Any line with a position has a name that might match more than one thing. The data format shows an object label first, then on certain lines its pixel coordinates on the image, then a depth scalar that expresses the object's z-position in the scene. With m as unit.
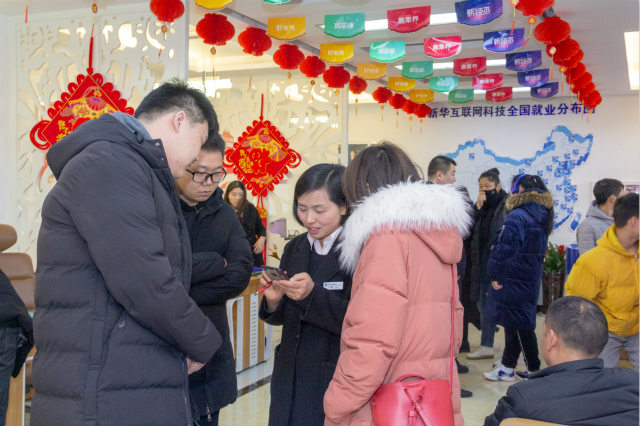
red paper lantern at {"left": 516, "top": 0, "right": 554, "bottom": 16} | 4.35
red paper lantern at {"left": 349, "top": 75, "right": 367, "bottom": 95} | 8.38
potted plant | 8.64
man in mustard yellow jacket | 3.25
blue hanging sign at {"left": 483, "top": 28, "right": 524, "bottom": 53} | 5.88
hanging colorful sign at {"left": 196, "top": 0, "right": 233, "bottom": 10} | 4.56
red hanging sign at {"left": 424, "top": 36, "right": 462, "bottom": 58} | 6.18
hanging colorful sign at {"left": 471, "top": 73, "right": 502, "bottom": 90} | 8.11
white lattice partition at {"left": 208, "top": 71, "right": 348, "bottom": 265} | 7.95
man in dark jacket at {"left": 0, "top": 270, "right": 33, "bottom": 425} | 2.56
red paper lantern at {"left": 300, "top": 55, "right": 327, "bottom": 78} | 6.95
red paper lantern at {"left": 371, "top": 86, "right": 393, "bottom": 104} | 9.19
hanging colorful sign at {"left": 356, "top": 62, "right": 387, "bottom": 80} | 7.50
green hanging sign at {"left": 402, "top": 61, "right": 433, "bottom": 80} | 7.37
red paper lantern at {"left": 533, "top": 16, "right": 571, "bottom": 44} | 5.25
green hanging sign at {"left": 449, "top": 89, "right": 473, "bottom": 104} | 9.39
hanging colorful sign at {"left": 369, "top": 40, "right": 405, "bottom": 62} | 6.57
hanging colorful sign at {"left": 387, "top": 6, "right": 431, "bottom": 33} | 5.17
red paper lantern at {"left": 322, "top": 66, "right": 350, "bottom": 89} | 7.36
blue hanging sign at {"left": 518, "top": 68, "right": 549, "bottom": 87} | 7.67
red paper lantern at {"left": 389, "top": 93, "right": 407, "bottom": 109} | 9.90
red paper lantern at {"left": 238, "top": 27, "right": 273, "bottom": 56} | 6.10
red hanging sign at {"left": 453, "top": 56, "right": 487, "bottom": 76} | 7.15
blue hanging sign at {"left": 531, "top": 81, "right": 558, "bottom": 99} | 8.55
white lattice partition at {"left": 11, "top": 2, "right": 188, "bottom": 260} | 5.18
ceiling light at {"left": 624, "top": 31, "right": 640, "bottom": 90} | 6.86
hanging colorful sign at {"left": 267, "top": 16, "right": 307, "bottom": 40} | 5.69
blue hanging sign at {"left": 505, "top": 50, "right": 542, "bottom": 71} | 6.83
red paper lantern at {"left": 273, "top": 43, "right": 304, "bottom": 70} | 6.58
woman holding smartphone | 2.10
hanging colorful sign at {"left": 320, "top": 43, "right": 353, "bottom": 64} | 6.59
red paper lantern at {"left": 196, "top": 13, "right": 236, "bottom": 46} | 5.36
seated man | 1.93
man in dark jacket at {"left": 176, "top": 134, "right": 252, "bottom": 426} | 2.24
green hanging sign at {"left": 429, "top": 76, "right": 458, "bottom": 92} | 8.48
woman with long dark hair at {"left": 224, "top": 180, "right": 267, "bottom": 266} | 6.78
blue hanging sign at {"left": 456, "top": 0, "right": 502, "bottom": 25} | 4.73
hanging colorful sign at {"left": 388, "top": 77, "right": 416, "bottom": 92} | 8.32
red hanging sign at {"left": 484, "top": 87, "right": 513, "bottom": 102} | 9.36
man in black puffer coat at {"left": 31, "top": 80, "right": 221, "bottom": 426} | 1.45
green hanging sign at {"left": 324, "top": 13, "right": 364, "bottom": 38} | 5.53
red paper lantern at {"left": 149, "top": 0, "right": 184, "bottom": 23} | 4.52
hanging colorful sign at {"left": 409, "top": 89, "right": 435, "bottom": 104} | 9.61
